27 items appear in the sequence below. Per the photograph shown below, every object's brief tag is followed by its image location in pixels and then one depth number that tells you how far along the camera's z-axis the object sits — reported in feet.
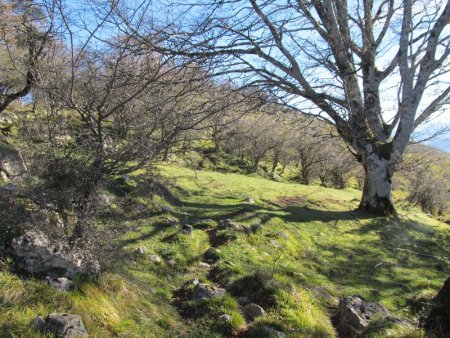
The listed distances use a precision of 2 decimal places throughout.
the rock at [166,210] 31.17
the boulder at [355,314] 16.93
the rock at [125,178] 32.91
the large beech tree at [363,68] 25.07
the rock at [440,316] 14.42
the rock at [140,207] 29.12
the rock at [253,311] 16.34
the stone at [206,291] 17.22
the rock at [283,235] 30.57
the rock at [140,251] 22.09
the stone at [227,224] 29.01
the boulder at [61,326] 10.81
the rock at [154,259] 21.87
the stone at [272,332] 14.66
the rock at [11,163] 26.86
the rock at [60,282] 13.35
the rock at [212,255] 23.25
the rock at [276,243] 28.46
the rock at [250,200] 43.48
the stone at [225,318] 15.47
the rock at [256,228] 29.40
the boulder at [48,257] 13.80
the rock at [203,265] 22.28
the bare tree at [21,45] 16.94
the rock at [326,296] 20.74
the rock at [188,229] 27.10
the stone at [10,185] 19.42
